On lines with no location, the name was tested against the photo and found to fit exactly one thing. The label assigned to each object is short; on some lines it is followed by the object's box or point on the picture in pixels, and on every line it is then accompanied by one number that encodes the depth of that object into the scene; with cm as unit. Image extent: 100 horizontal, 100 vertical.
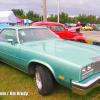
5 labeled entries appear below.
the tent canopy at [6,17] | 1259
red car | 611
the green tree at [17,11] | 8375
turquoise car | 185
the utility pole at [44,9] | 889
